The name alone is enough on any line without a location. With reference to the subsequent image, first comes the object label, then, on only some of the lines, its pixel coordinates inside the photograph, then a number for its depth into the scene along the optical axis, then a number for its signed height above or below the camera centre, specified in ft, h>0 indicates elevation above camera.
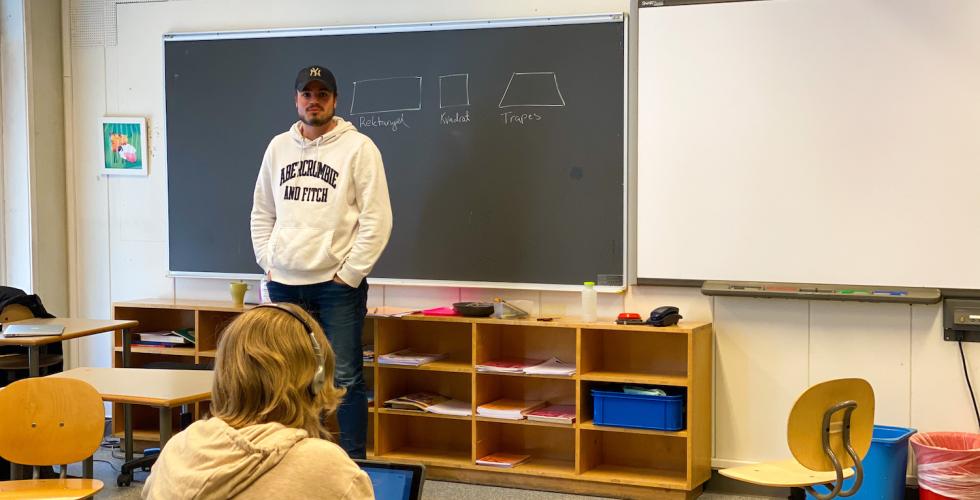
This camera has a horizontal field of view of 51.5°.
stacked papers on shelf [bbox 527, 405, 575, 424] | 14.23 -2.84
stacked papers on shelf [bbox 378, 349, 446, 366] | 14.98 -2.14
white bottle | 14.34 -1.30
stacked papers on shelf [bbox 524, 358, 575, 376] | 14.24 -2.19
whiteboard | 12.96 +0.96
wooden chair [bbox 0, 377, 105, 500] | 10.00 -2.10
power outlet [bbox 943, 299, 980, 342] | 12.92 -1.36
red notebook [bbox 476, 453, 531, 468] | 14.58 -3.56
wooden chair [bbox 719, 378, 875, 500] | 9.71 -2.09
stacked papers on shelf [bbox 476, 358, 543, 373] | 14.43 -2.18
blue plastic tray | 13.57 -2.67
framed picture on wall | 17.56 +1.21
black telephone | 13.64 -1.37
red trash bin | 12.26 -3.09
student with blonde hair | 5.37 -1.17
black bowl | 14.61 -1.36
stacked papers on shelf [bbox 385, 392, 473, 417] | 14.92 -2.84
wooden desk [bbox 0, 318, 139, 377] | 13.06 -1.58
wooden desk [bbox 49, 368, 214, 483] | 10.49 -1.88
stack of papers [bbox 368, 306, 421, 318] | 14.93 -1.46
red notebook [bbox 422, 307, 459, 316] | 14.98 -1.44
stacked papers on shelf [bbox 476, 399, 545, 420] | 14.46 -2.80
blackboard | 14.66 +1.25
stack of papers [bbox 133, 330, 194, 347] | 16.71 -2.05
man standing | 13.12 -0.16
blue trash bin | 12.64 -3.20
